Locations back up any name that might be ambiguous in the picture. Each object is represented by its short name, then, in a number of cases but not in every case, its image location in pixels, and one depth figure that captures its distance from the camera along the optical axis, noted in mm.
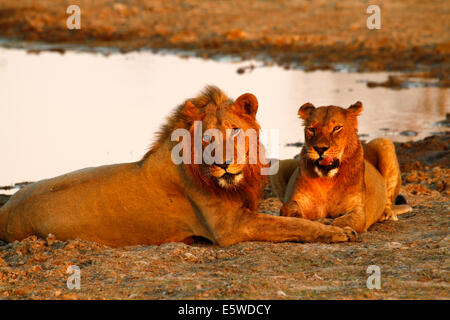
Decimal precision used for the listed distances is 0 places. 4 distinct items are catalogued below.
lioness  12391
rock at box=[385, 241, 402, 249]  11242
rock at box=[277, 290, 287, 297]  8906
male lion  11437
